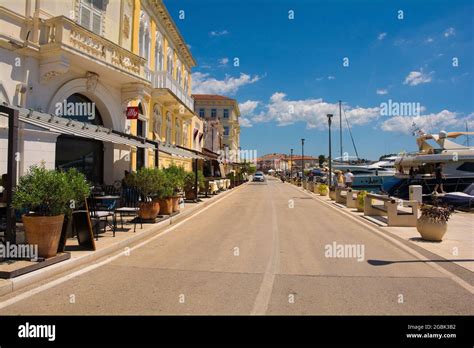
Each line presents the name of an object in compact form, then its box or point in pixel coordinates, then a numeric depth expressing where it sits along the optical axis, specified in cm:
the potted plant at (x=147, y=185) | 1091
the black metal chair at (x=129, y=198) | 1223
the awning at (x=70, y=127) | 756
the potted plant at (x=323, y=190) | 2733
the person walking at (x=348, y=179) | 2397
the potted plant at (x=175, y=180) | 1214
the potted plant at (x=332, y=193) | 2295
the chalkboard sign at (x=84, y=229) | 711
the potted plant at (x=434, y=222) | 873
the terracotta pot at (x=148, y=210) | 1100
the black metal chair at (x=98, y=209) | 838
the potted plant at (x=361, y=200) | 1564
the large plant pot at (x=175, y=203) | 1327
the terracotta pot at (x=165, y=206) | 1257
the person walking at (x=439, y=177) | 2195
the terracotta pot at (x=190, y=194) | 1984
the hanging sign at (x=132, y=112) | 1677
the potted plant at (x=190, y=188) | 1975
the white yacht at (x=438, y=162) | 2333
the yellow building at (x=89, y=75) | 1091
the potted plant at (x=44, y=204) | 587
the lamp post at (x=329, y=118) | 2856
